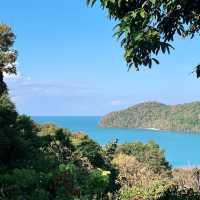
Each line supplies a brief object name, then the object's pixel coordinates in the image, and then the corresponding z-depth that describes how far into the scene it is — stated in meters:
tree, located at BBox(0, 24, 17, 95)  39.06
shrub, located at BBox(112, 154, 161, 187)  53.81
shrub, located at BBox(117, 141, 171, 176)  82.69
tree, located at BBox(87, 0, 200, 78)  8.68
